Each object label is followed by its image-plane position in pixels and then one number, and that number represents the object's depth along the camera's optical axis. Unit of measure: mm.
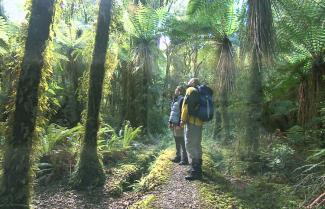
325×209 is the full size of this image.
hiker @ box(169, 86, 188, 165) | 8383
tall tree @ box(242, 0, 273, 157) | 8352
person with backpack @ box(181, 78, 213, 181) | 6805
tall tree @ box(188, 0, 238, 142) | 11500
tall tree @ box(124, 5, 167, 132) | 14883
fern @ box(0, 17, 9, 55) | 10388
